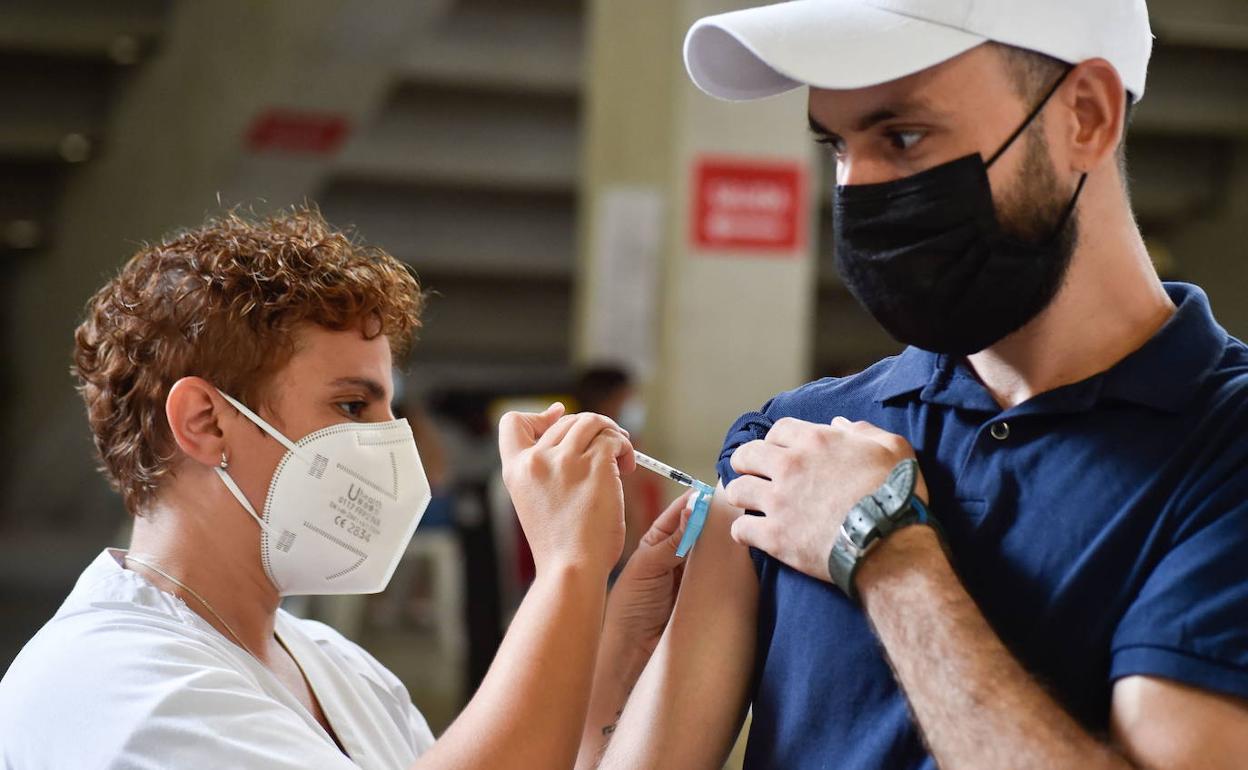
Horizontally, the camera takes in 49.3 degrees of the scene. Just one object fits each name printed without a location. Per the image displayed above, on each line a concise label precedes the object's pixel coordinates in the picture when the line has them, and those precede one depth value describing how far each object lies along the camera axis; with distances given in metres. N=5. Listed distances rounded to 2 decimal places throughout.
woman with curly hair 1.39
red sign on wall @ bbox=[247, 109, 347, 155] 5.39
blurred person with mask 4.23
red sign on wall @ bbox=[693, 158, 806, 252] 4.63
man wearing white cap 1.05
